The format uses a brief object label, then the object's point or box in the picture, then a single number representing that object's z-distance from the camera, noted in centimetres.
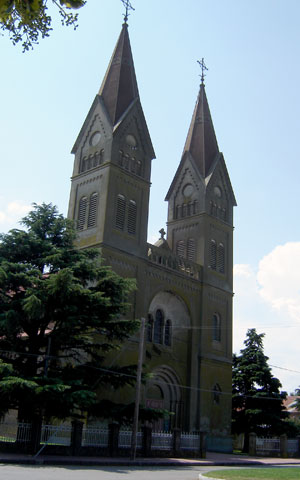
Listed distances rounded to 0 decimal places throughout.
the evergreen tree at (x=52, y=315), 2120
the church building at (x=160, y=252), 3450
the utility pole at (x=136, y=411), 2310
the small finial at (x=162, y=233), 4084
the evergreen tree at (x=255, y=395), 4066
